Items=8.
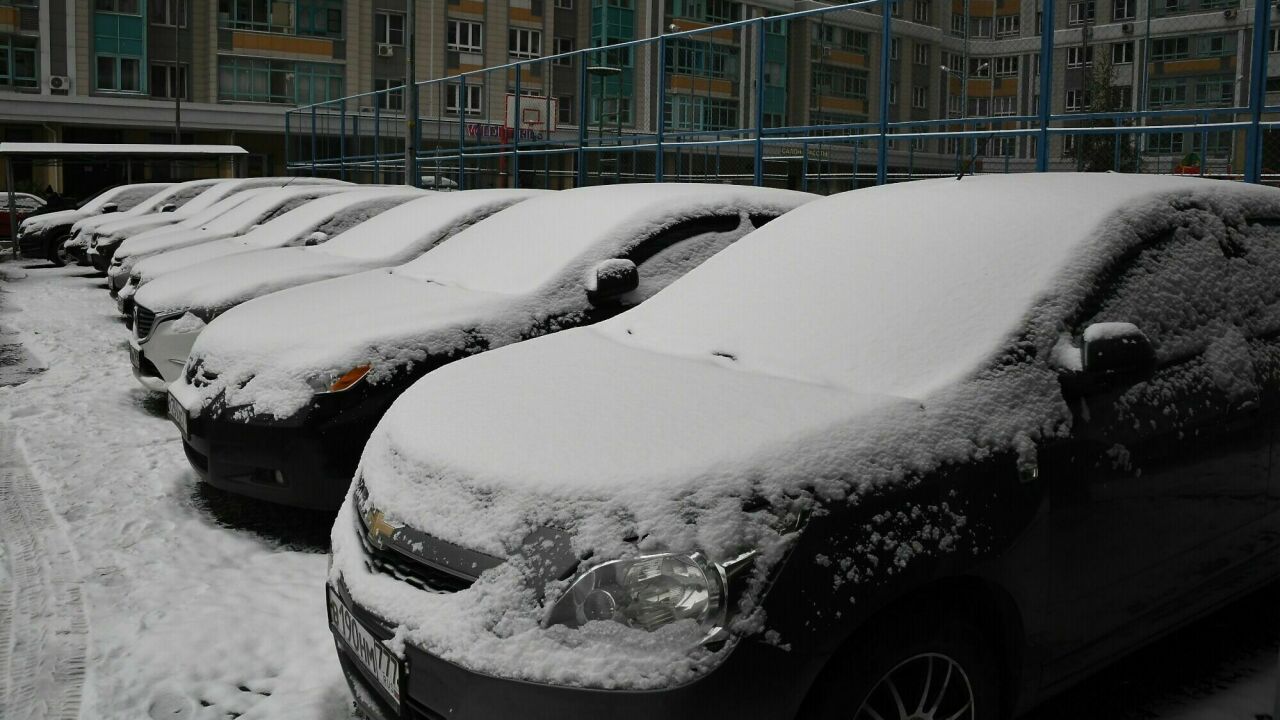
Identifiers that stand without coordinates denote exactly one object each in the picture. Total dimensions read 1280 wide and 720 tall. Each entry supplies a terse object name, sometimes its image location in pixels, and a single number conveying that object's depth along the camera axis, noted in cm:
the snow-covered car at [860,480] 245
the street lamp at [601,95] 1644
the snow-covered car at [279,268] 736
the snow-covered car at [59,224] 2219
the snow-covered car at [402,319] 496
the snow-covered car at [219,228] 1306
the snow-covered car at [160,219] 1689
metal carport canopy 2661
